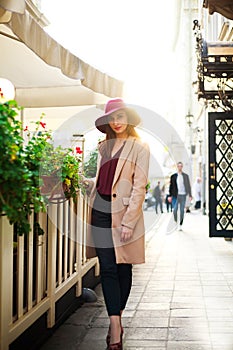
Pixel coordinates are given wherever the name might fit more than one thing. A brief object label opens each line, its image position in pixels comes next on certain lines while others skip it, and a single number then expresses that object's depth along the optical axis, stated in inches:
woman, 138.0
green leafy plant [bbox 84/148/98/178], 205.3
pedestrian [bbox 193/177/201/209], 893.5
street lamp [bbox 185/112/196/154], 837.8
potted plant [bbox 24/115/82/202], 115.0
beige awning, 165.9
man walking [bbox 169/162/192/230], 505.4
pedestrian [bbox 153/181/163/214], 909.2
